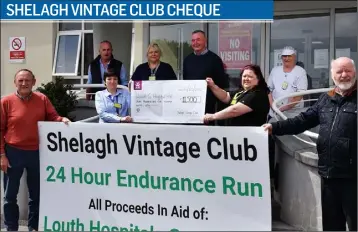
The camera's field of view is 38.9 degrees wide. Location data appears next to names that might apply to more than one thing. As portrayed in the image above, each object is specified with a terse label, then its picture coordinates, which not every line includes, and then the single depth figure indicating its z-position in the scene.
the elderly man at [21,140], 4.99
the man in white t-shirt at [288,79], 6.42
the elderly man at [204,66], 5.61
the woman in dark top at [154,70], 5.86
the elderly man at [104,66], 6.95
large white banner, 4.15
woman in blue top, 5.60
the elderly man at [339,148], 3.64
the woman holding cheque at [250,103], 4.52
